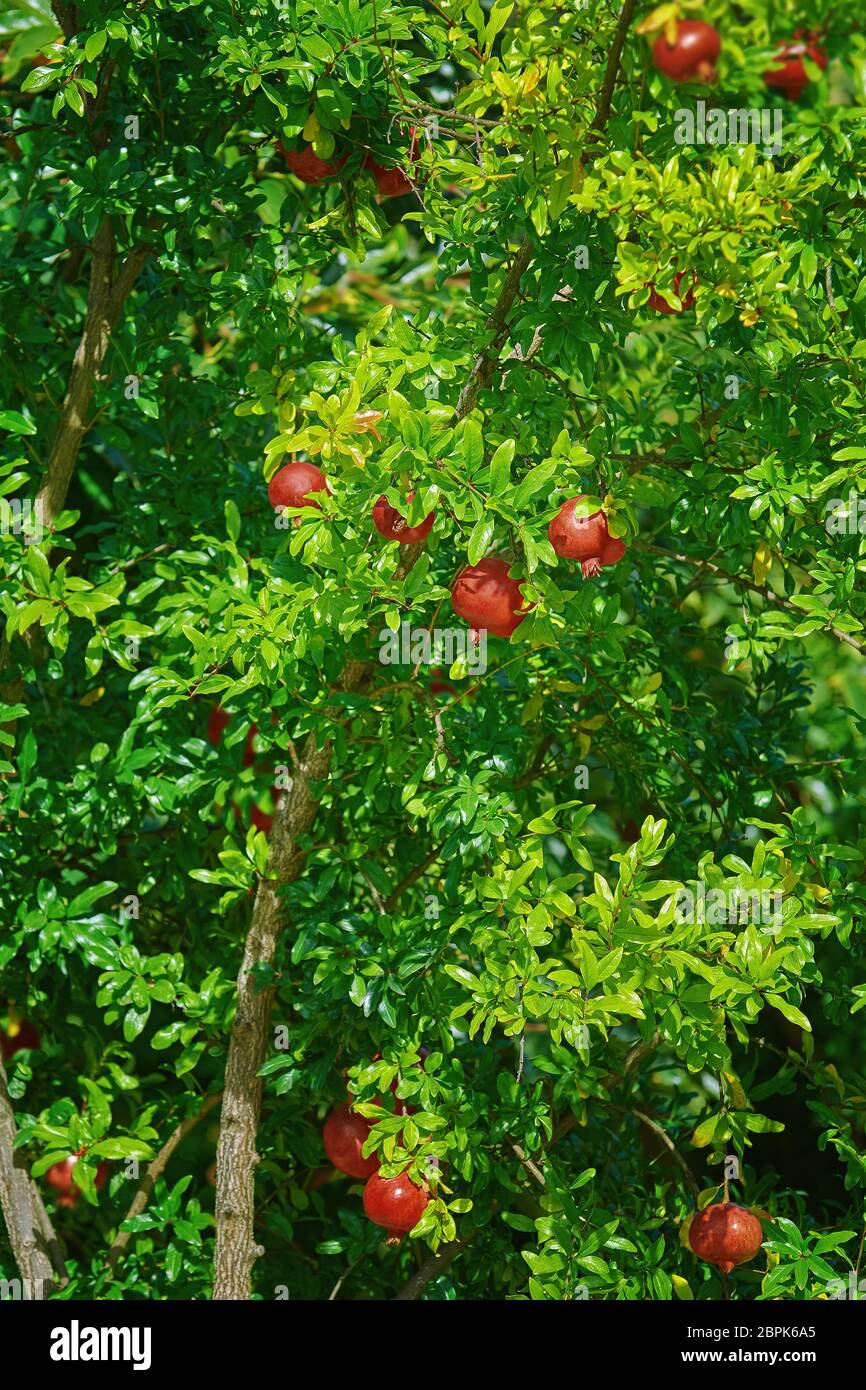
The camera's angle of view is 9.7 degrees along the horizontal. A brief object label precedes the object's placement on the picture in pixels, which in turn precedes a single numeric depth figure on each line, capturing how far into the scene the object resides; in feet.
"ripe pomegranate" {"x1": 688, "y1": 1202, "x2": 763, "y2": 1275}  17.55
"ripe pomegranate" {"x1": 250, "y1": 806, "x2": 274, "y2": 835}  18.88
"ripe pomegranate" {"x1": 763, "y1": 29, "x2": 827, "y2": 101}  15.90
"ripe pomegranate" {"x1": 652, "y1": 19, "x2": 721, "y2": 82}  15.80
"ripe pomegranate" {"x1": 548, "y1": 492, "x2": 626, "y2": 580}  17.04
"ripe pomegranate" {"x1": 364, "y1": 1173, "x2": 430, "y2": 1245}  17.44
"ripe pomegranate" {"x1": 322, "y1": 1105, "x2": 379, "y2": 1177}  17.93
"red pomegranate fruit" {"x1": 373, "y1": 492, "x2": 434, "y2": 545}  16.96
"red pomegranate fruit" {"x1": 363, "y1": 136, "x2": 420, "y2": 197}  17.78
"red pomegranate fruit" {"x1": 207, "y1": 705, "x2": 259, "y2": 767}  18.68
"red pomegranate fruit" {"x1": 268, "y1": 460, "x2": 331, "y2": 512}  17.47
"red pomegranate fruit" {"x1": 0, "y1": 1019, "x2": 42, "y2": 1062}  19.18
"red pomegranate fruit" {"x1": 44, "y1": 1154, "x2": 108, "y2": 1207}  18.92
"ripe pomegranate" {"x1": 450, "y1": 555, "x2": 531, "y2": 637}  16.99
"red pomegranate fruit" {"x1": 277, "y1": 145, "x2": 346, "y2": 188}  17.74
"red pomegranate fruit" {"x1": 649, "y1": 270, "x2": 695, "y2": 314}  16.96
